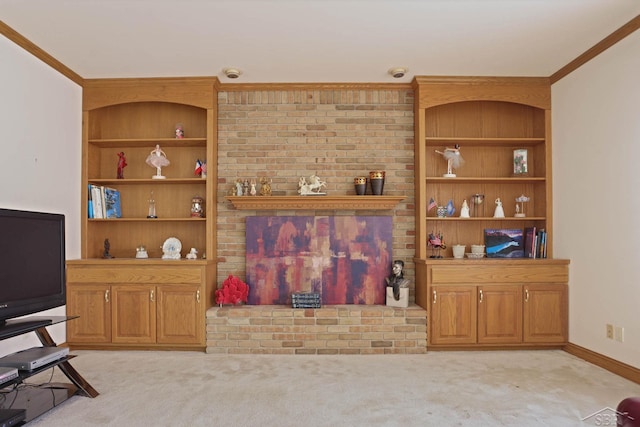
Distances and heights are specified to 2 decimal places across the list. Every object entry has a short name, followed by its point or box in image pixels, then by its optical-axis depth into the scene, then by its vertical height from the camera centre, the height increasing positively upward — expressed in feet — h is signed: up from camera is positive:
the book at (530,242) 13.69 -0.93
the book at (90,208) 13.74 +0.18
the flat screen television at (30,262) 8.05 -1.02
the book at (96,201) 13.73 +0.41
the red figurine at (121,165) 14.23 +1.66
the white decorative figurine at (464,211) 13.82 +0.10
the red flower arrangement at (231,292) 13.14 -2.47
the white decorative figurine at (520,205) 13.95 +0.31
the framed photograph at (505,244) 14.13 -1.02
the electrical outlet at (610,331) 10.87 -3.07
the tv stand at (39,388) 7.97 -3.84
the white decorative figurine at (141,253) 13.80 -1.31
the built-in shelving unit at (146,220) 12.74 -0.21
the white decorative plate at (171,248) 13.73 -1.15
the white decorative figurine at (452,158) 13.93 +1.88
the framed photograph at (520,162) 13.96 +1.76
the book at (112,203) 14.01 +0.36
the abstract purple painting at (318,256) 13.94 -1.43
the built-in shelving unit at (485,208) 12.76 +0.21
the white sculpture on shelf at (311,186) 13.61 +0.91
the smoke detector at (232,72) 12.75 +4.37
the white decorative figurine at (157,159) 13.89 +1.82
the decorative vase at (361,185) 13.62 +0.95
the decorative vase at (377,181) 13.55 +1.06
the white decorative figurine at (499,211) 13.89 +0.08
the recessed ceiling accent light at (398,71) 12.72 +4.40
